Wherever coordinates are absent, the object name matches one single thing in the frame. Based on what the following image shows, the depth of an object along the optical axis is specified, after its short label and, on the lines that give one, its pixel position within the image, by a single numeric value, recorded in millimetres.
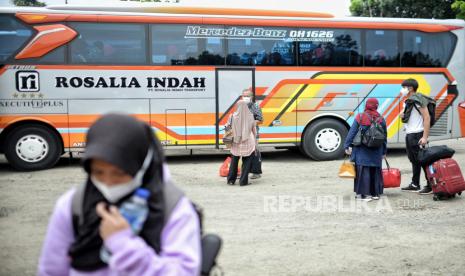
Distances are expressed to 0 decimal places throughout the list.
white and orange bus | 11203
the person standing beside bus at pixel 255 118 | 10203
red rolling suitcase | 7930
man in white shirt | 8345
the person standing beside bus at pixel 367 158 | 7840
